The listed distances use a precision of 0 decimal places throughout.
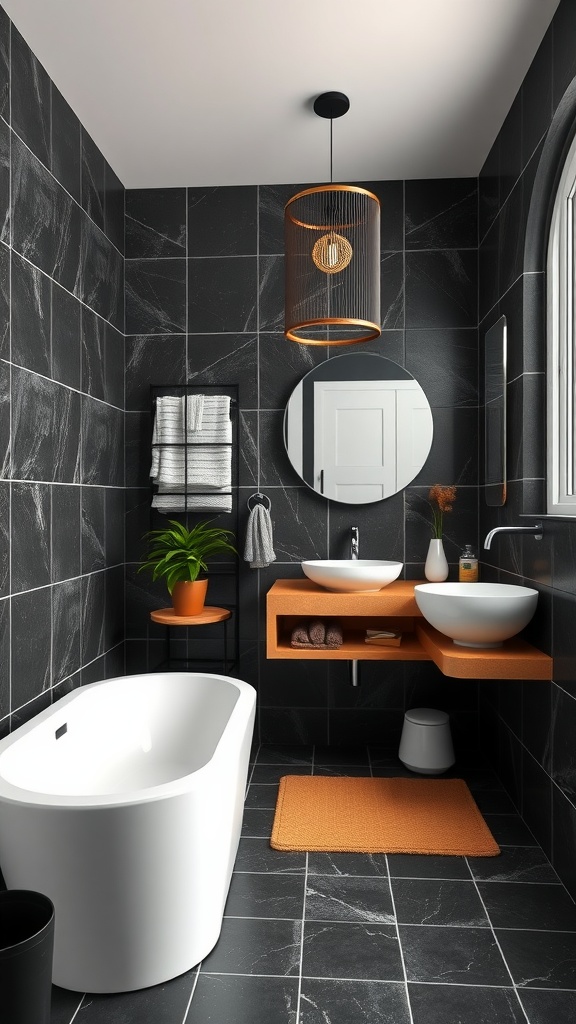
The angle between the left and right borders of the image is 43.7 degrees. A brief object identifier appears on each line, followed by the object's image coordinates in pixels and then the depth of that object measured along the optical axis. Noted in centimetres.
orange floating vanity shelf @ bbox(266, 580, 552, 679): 250
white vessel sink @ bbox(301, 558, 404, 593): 305
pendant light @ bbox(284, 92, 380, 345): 273
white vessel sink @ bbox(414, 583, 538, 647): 247
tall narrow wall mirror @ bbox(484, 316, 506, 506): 304
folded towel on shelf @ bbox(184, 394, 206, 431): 354
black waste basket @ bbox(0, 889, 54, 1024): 142
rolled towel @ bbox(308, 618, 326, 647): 314
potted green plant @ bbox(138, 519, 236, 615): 326
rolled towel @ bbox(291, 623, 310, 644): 315
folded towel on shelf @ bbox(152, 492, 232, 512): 355
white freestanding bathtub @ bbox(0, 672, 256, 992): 165
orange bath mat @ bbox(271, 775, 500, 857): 258
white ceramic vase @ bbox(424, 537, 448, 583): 340
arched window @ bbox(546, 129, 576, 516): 256
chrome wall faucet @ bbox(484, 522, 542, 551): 254
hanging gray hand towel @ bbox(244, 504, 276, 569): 346
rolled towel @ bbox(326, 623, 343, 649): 314
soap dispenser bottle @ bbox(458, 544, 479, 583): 328
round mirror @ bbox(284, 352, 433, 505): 357
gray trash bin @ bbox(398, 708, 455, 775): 321
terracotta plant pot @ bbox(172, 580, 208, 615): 331
